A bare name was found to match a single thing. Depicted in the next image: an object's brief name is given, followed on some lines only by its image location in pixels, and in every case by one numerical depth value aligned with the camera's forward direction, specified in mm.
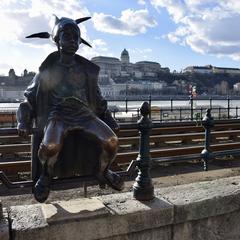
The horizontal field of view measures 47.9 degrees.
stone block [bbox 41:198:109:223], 2056
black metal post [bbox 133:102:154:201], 2378
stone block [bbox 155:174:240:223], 2383
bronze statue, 2101
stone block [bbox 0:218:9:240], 1889
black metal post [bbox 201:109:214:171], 3230
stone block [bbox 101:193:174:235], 2174
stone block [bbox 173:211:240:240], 2392
